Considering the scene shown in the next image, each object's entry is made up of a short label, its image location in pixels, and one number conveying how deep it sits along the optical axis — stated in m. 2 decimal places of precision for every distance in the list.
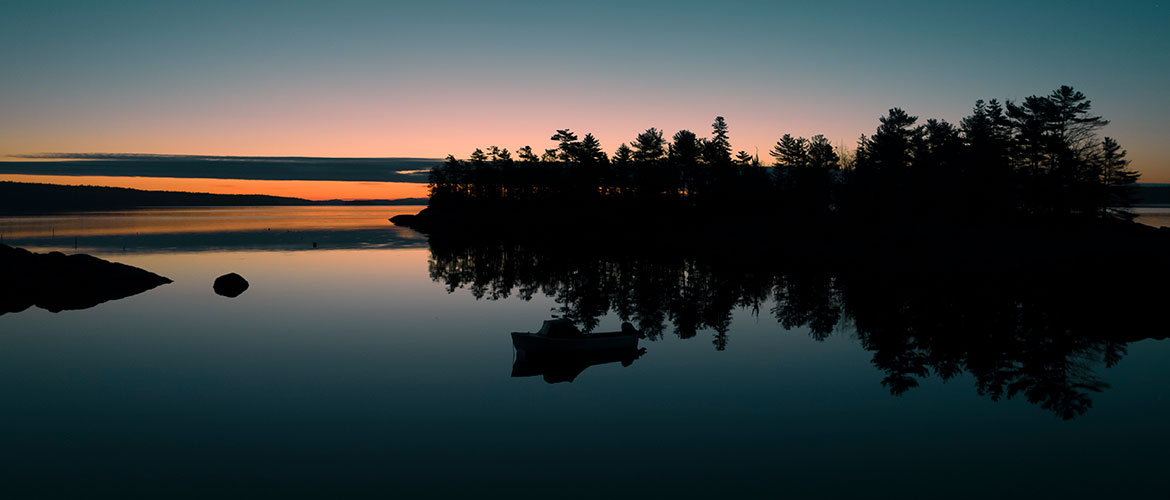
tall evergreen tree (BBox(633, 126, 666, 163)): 128.00
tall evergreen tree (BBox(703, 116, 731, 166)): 124.88
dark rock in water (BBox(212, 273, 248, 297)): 54.19
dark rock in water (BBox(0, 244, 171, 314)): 46.03
